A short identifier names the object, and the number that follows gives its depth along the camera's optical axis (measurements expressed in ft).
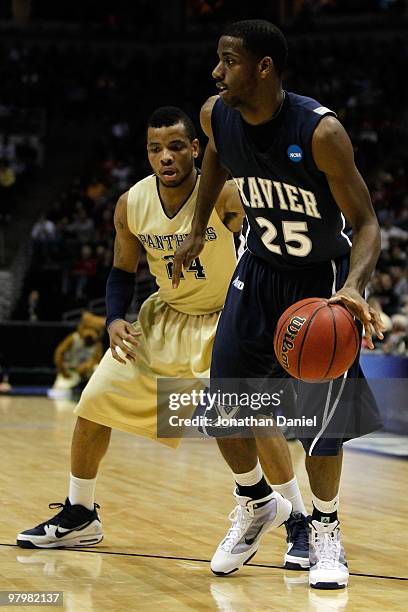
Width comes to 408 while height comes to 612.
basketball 20.88
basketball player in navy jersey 22.27
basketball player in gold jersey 27.76
